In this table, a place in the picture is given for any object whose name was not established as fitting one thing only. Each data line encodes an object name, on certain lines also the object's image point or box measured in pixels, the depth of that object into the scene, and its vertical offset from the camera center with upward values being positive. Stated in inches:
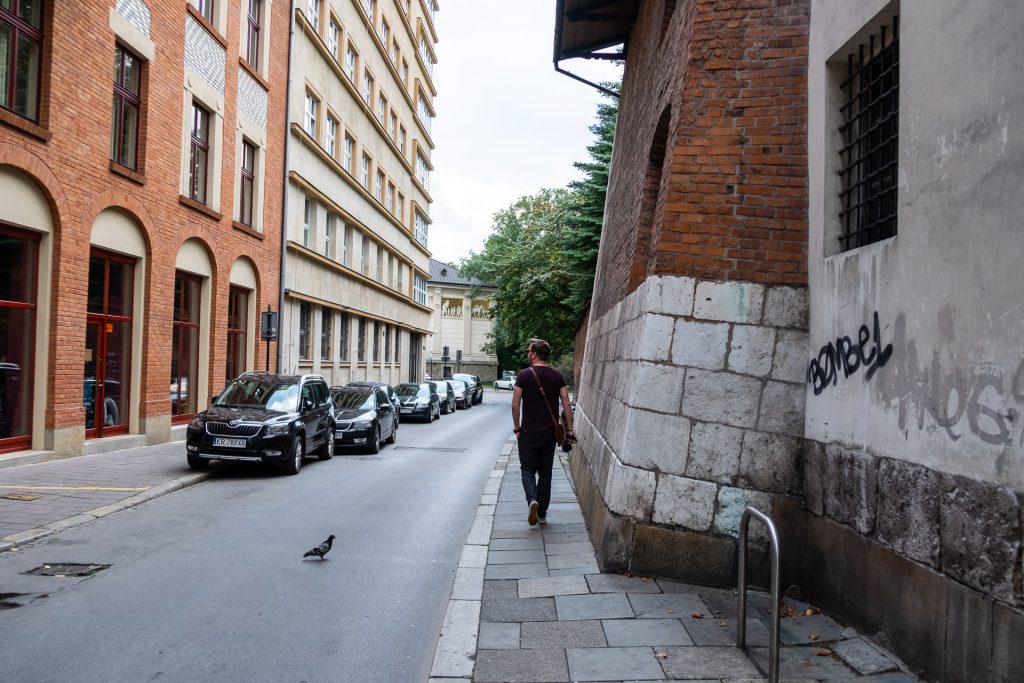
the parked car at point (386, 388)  869.0 -34.7
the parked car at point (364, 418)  665.6 -54.0
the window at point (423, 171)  1873.8 +453.0
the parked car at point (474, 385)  1839.8 -61.7
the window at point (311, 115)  1031.6 +316.0
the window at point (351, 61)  1217.4 +460.4
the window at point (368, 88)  1334.8 +459.5
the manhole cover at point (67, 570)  253.9 -72.0
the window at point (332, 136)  1138.5 +318.4
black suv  491.2 -45.1
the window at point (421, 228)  1897.1 +315.7
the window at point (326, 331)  1149.7 +35.5
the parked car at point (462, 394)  1642.1 -74.6
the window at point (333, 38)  1114.8 +456.7
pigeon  272.2 -67.0
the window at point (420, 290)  1909.1 +169.2
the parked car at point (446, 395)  1421.0 -66.6
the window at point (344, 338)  1244.8 +28.2
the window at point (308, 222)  1063.6 +178.6
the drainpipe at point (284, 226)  926.4 +150.1
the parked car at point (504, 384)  3216.0 -99.3
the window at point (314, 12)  1023.6 +449.7
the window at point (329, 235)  1142.3 +175.8
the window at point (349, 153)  1229.1 +317.3
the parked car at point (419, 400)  1115.3 -60.6
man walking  308.8 -23.2
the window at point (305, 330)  1049.5 +32.8
